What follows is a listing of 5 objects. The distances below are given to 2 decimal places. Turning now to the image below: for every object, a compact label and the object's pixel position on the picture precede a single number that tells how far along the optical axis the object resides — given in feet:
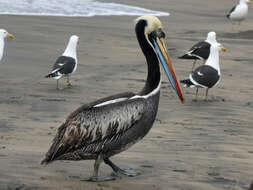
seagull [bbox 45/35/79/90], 38.09
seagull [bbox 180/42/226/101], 36.52
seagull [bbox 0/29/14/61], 42.20
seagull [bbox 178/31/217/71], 45.42
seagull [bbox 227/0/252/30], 73.40
